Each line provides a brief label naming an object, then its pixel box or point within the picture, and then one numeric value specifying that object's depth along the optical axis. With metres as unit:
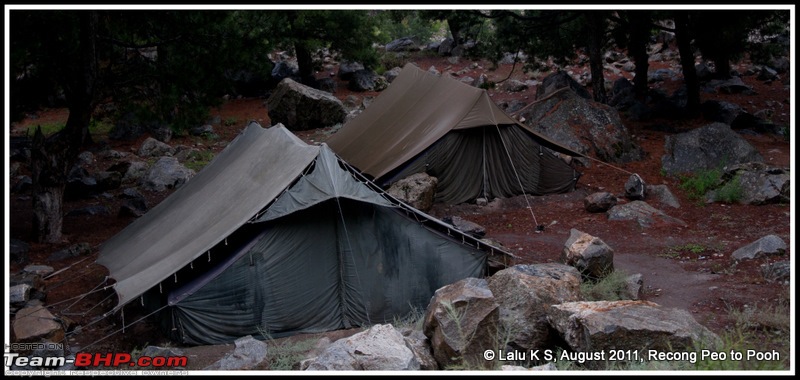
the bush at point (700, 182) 14.77
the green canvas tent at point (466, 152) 14.52
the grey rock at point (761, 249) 10.52
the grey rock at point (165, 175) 16.64
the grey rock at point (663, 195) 14.22
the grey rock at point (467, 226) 11.70
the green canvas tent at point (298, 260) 8.88
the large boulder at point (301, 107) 22.16
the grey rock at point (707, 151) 16.03
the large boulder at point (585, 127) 16.91
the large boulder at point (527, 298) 7.30
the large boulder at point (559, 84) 22.02
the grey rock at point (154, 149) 19.62
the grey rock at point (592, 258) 9.88
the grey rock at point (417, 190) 13.67
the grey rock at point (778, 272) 9.41
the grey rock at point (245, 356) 7.40
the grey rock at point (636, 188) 14.48
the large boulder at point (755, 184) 13.52
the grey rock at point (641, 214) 13.09
